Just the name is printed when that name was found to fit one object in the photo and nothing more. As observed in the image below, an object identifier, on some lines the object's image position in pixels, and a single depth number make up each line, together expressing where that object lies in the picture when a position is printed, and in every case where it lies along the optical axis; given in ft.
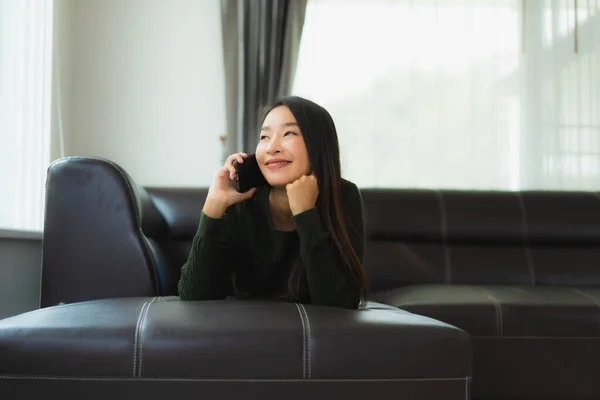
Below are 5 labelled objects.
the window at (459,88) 9.89
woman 4.46
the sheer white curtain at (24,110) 7.30
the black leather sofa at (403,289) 3.55
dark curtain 9.39
